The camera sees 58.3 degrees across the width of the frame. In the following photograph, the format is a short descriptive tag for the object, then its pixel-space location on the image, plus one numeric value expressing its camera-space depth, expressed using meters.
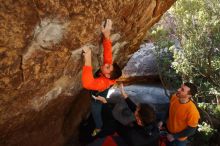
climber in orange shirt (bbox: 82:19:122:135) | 3.13
